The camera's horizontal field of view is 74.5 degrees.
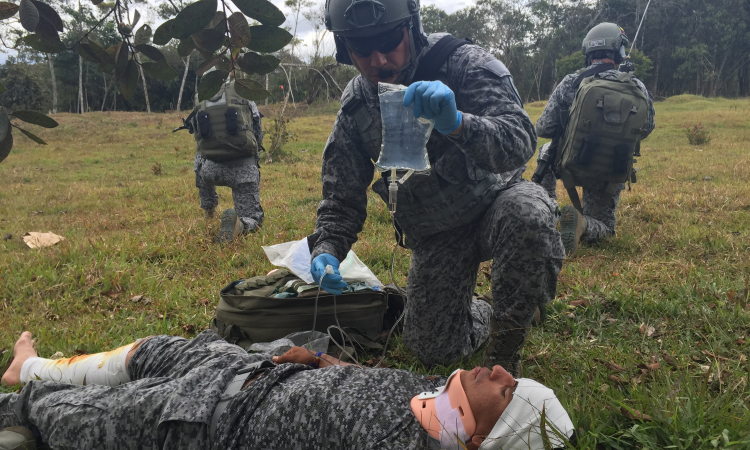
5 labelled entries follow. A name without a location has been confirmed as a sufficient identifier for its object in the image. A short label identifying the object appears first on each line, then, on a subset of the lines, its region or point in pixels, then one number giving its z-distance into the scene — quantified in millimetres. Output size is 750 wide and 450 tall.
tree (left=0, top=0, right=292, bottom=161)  1288
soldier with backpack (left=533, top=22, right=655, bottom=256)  4121
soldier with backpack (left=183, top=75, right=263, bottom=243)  4906
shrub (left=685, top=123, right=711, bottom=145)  11305
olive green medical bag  2699
